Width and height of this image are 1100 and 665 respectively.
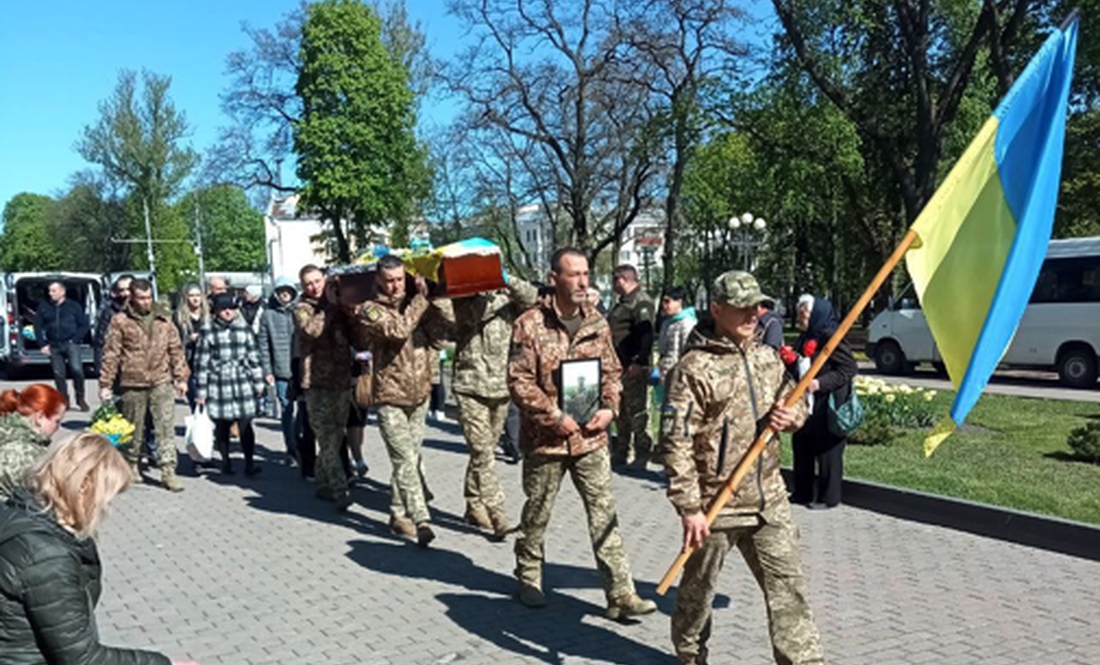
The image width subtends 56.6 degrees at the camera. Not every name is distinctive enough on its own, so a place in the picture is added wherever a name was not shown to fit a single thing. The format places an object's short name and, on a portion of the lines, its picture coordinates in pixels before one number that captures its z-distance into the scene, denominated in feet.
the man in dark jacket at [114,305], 33.73
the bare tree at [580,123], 116.98
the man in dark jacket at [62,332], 51.21
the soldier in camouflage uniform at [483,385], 24.31
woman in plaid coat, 32.35
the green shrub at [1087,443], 31.09
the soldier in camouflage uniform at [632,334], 29.86
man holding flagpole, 13.96
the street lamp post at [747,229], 119.47
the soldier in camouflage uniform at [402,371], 23.41
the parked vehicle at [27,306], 71.31
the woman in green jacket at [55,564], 8.65
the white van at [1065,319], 61.62
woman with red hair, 13.28
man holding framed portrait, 17.94
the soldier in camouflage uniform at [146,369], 30.71
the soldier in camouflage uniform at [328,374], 27.71
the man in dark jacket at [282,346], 34.68
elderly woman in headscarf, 26.73
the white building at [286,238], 279.69
